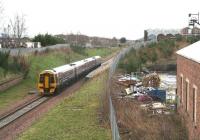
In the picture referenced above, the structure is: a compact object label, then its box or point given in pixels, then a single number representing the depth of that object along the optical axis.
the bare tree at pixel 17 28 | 84.19
